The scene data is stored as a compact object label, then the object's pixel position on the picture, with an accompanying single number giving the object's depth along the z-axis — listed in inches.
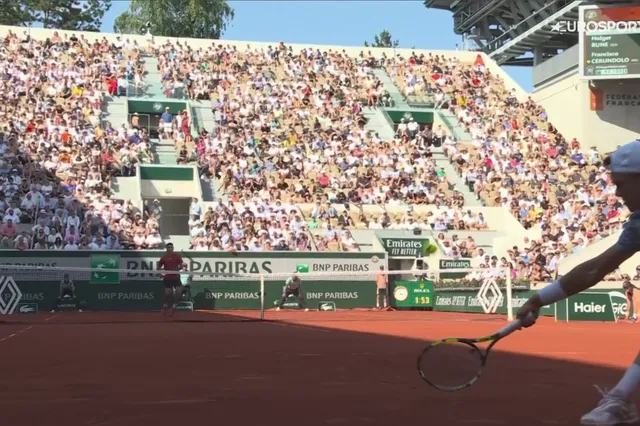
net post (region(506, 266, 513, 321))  844.5
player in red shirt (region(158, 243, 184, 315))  862.5
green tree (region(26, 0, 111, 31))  2802.7
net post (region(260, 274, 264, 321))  889.8
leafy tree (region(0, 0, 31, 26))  2679.6
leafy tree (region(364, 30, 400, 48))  3791.8
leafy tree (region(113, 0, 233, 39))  2522.1
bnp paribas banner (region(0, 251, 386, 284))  1059.9
